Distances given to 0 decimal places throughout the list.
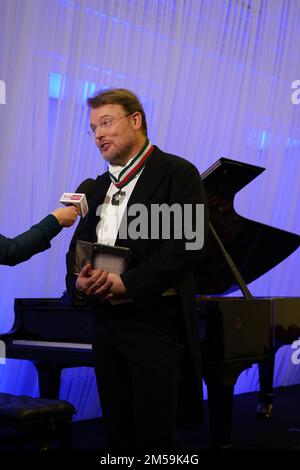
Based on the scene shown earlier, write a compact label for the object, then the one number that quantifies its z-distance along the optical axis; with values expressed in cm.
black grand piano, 298
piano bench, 236
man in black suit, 204
